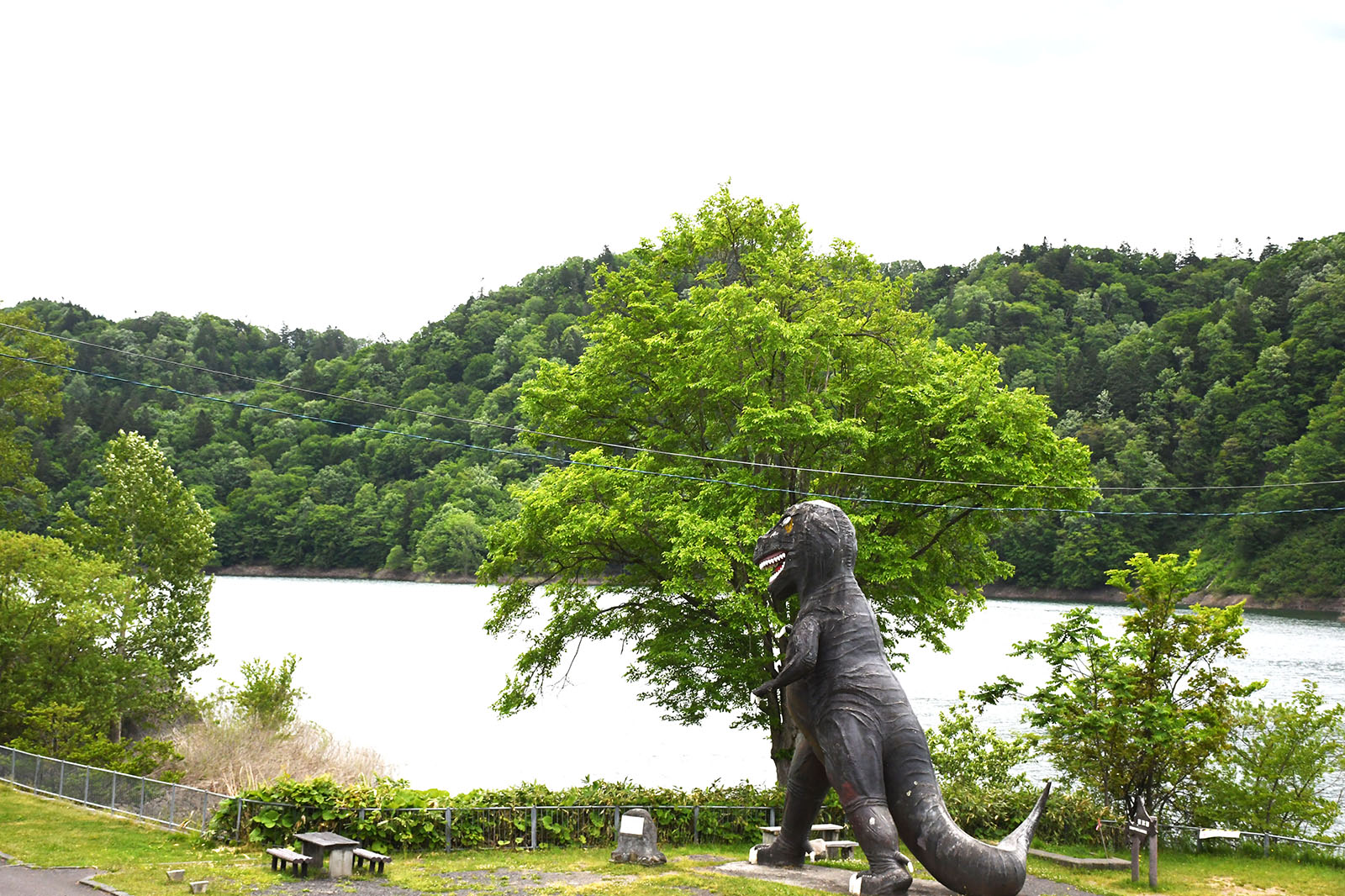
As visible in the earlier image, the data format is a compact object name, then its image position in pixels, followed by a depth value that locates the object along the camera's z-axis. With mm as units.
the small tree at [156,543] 33344
